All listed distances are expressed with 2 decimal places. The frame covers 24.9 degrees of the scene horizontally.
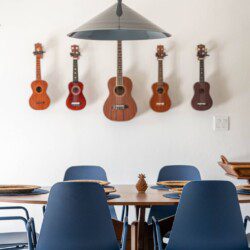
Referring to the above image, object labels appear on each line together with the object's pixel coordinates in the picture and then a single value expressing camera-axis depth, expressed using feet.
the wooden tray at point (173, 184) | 11.64
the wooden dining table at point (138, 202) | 9.71
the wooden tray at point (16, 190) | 10.63
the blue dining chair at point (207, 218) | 9.18
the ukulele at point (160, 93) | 16.16
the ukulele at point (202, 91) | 16.12
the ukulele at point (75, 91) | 16.15
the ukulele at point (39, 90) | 16.16
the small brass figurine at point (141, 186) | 11.37
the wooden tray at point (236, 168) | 14.12
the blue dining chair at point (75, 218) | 9.02
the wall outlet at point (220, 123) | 16.42
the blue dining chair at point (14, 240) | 11.22
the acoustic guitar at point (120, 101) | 16.07
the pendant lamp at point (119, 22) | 10.44
